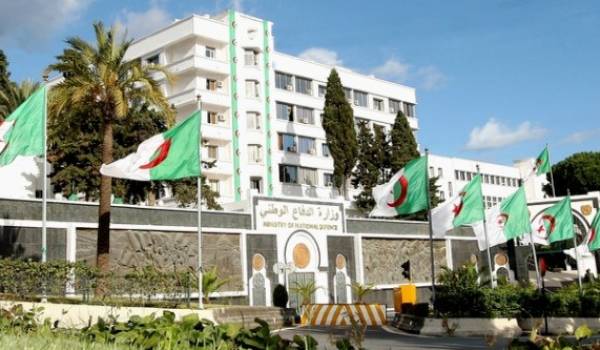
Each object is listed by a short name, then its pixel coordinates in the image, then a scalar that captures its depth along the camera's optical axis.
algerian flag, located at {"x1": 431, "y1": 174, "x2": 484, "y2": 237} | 25.22
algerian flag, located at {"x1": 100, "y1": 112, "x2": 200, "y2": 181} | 20.69
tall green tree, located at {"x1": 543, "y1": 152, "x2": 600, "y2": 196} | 80.81
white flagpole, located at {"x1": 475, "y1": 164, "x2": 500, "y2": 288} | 26.02
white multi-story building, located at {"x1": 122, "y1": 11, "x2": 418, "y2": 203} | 51.28
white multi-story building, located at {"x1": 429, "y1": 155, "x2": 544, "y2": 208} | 77.44
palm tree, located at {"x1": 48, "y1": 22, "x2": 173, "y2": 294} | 23.81
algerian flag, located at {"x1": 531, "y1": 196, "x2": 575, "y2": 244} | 29.22
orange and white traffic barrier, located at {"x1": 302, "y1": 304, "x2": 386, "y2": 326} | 25.92
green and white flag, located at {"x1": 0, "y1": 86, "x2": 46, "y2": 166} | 20.75
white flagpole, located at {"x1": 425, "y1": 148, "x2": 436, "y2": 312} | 23.32
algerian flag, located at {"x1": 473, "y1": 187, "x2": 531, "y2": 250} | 27.30
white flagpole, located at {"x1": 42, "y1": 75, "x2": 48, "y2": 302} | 20.70
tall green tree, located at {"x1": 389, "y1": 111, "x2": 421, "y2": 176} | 54.41
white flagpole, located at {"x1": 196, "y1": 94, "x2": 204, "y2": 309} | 21.40
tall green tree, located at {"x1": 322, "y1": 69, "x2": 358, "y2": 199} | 52.09
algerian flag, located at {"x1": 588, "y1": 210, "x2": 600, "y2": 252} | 30.73
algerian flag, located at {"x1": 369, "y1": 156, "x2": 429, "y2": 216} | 24.20
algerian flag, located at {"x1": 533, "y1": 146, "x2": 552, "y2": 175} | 32.34
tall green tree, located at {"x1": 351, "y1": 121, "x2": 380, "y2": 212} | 53.59
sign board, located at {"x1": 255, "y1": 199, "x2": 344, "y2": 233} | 34.31
